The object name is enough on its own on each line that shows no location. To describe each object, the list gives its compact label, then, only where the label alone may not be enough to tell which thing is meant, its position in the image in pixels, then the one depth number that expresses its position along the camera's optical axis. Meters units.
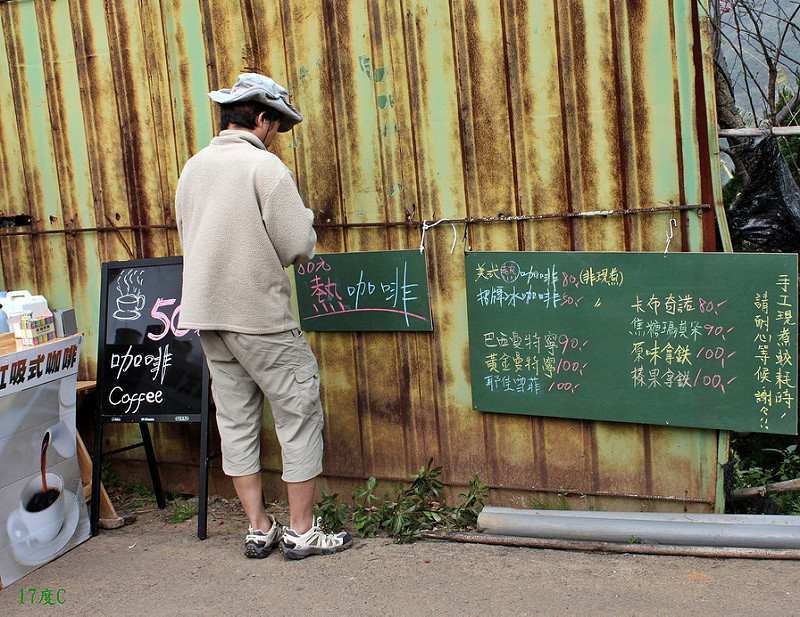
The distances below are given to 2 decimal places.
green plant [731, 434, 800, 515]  3.85
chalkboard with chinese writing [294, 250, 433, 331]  4.05
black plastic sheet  3.53
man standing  3.45
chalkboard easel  4.26
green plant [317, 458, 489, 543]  3.98
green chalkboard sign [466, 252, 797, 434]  3.43
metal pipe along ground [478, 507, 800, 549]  3.40
